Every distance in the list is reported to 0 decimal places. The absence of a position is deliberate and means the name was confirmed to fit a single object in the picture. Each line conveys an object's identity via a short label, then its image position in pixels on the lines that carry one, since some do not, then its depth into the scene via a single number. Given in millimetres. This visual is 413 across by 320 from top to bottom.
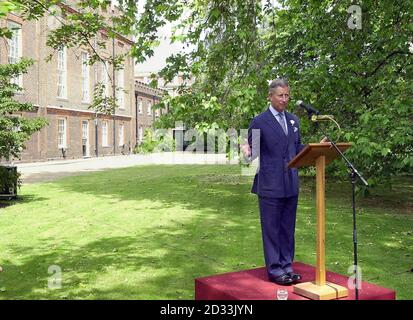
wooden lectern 4547
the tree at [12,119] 13109
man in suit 5047
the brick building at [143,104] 52656
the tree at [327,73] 8602
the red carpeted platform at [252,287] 4570
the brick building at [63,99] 32062
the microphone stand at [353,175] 4095
